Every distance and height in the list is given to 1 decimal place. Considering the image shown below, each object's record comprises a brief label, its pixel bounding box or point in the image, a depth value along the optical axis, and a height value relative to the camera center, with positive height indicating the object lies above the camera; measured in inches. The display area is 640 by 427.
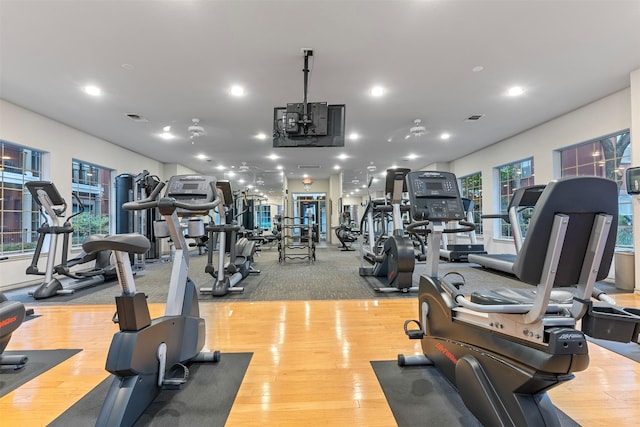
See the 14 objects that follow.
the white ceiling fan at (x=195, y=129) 206.5 +63.2
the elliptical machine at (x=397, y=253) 156.6 -20.9
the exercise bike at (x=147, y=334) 53.5 -25.6
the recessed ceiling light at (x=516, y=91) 170.1 +75.7
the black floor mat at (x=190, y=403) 58.5 -41.8
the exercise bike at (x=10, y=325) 77.8 -30.1
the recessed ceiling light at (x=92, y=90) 162.2 +72.7
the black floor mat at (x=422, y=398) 58.1 -41.4
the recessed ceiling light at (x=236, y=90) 165.2 +73.9
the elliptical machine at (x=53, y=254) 162.1 -22.9
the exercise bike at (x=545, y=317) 42.1 -16.9
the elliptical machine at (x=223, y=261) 159.3 -26.9
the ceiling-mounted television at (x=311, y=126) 148.9 +47.5
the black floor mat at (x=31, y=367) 74.2 -43.1
